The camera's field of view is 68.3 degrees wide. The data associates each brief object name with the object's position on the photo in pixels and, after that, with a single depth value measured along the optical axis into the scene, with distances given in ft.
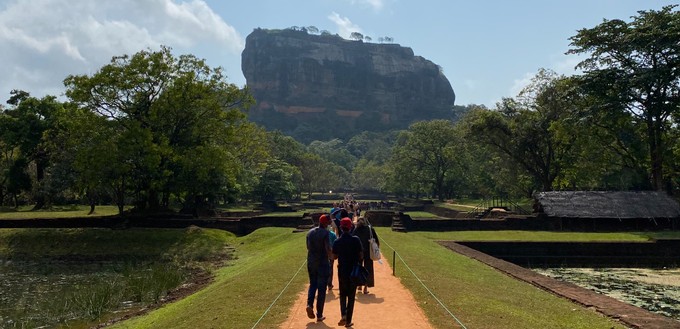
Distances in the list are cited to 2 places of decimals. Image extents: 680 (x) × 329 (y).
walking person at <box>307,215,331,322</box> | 30.71
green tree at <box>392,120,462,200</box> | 227.20
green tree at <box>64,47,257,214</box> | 107.04
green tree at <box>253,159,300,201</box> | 197.16
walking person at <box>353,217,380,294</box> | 38.11
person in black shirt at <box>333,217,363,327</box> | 29.40
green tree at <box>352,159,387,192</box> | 387.34
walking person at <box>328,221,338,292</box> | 31.04
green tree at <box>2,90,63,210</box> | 141.79
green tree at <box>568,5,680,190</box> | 116.26
